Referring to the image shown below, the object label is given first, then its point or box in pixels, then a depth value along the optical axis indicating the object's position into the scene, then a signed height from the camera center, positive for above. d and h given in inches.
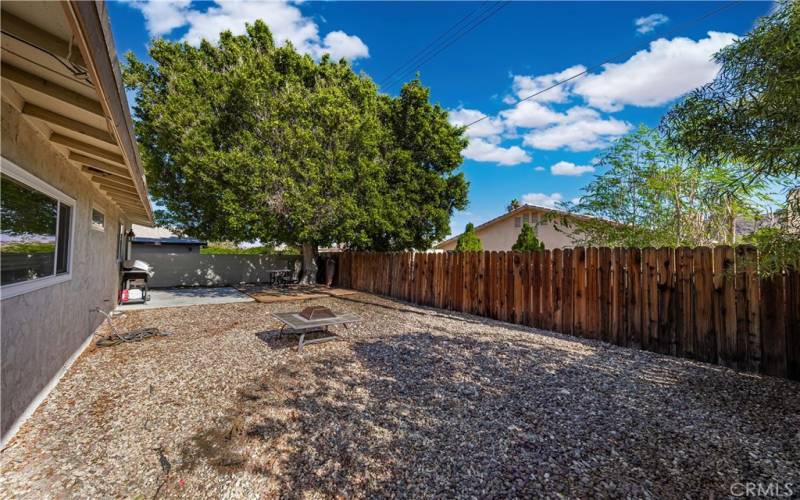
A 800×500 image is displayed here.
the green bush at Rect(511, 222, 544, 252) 553.1 +33.9
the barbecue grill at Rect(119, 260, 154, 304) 383.1 -36.2
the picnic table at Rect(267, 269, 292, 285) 597.0 -34.2
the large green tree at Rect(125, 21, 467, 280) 377.7 +139.2
